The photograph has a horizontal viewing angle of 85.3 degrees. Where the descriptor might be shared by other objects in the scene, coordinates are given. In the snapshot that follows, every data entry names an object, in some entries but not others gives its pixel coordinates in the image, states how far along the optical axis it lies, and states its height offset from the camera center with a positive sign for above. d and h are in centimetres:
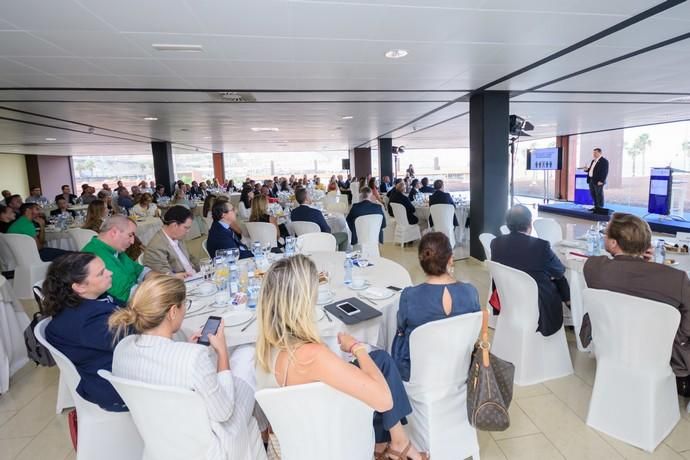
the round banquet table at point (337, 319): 201 -77
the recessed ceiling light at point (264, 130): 1014 +146
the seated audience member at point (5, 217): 532 -35
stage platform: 788 -120
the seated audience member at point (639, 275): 205 -61
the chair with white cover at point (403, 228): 752 -102
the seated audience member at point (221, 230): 369 -45
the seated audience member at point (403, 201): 750 -48
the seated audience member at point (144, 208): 785 -44
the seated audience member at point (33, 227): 506 -49
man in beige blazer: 305 -49
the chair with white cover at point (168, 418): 132 -85
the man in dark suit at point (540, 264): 269 -67
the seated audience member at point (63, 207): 737 -33
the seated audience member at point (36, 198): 1089 -19
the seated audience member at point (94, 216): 555 -40
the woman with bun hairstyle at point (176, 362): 139 -67
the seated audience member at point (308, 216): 520 -49
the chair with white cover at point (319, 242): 409 -66
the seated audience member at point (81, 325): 168 -61
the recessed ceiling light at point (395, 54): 377 +126
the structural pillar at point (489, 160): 580 +22
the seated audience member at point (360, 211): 597 -51
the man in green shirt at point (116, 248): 259 -41
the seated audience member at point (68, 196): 1006 -15
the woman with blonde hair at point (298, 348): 131 -60
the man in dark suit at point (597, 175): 948 -16
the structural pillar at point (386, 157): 1404 +78
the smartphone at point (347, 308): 214 -75
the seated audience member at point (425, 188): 1048 -33
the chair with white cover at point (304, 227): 512 -63
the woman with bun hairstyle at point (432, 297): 186 -60
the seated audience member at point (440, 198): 693 -41
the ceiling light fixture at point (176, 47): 334 +125
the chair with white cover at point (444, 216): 658 -71
